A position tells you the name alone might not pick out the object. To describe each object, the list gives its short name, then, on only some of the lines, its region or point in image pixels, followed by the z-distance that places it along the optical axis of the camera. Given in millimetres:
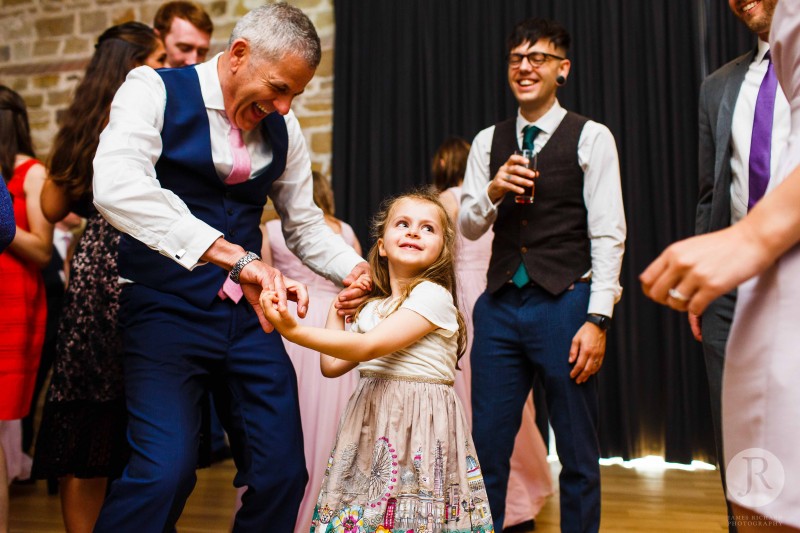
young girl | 1812
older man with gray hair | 1711
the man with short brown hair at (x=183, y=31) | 3445
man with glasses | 2408
